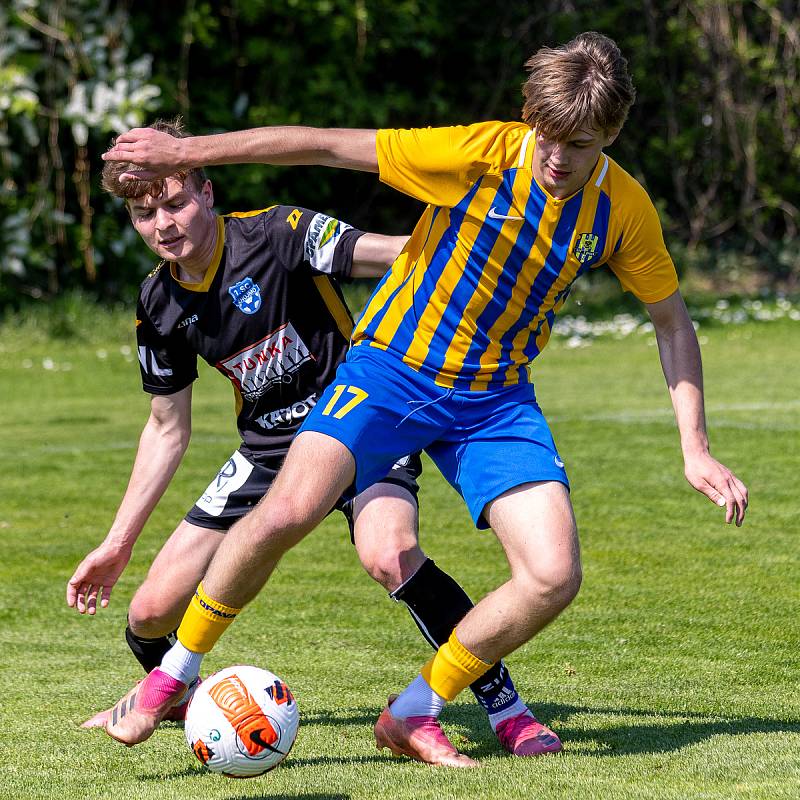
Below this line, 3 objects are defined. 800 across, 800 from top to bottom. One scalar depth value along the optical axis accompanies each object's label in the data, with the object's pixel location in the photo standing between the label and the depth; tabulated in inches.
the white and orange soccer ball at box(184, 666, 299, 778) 305.7
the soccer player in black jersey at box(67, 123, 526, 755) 362.9
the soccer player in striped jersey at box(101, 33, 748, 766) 313.6
